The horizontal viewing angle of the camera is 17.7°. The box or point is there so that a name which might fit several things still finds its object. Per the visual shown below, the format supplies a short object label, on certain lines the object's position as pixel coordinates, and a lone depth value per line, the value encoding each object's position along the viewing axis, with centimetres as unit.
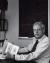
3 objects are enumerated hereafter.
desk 207
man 196
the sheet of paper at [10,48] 257
